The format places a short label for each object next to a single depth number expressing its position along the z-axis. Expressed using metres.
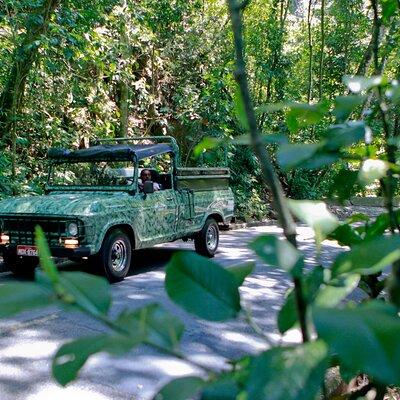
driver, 7.61
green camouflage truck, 6.07
